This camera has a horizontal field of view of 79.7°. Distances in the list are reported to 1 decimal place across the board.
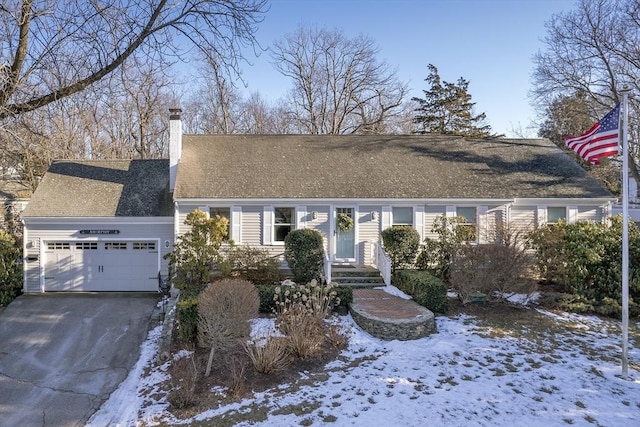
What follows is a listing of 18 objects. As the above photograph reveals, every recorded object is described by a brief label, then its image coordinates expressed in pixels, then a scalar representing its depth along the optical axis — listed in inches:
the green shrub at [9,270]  527.5
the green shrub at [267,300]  398.9
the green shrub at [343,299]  399.9
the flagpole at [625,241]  269.7
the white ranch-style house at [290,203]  547.2
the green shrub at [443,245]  508.7
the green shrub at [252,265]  497.0
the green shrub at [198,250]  459.8
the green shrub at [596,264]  418.0
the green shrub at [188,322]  349.1
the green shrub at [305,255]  484.7
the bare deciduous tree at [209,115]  1200.2
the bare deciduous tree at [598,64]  749.3
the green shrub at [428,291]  395.9
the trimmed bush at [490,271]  407.2
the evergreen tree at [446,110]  1243.2
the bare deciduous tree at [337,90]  1168.2
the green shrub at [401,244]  506.3
